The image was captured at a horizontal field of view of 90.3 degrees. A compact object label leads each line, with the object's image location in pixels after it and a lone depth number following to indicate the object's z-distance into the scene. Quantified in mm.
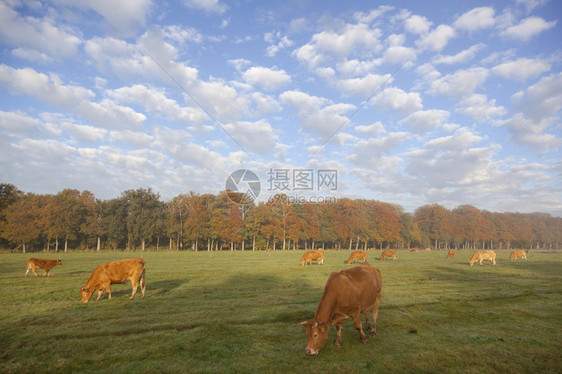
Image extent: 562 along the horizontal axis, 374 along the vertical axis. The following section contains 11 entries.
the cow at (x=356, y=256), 33566
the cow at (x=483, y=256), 32375
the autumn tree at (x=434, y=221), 96875
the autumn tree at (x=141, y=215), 61812
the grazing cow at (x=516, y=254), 41222
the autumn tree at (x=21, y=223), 51031
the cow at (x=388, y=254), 39625
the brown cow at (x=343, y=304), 6668
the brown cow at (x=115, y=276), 12891
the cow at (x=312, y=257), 30453
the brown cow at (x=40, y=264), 20344
